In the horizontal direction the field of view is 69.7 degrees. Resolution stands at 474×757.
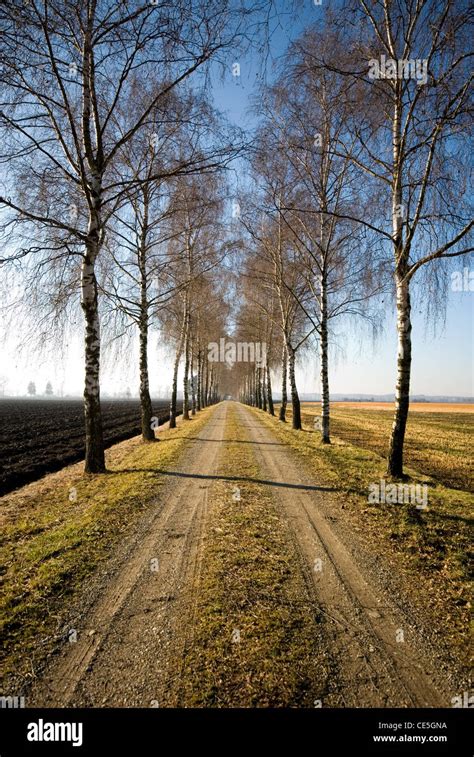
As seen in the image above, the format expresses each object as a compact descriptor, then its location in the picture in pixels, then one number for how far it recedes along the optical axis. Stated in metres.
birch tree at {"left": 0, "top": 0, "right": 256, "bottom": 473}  5.98
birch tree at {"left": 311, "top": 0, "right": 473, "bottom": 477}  6.03
